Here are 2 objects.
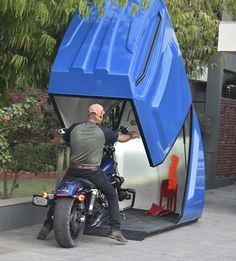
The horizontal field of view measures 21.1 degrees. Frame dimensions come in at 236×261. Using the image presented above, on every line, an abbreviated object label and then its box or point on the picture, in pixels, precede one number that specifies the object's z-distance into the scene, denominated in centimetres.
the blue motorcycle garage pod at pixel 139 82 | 841
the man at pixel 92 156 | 821
